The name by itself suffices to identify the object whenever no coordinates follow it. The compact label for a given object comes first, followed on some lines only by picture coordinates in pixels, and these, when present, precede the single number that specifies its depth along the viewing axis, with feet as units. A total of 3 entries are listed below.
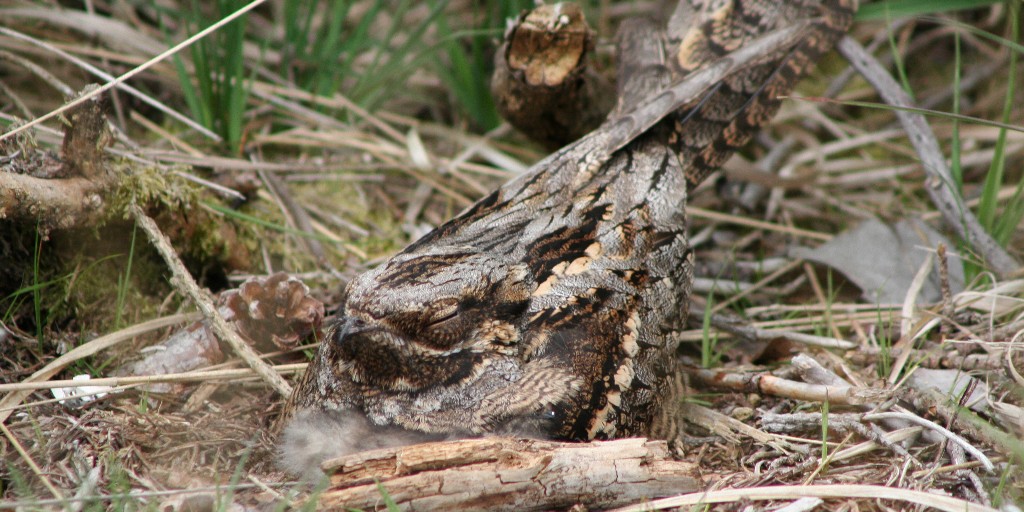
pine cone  18.53
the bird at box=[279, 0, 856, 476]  14.39
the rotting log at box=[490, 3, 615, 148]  20.31
